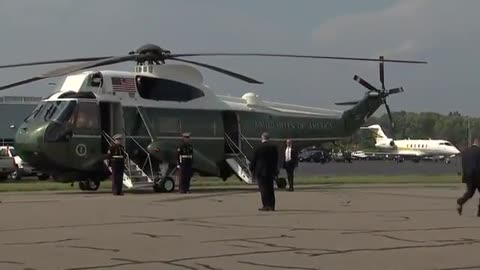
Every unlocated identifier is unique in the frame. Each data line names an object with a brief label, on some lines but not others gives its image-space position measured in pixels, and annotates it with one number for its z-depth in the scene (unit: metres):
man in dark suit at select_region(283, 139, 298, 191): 25.83
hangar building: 86.38
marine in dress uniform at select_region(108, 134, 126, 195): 22.78
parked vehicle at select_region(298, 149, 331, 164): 101.19
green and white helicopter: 23.94
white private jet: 105.44
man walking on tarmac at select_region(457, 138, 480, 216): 16.41
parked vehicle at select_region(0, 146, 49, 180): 38.79
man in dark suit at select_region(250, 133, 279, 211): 17.08
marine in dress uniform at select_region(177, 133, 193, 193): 23.95
